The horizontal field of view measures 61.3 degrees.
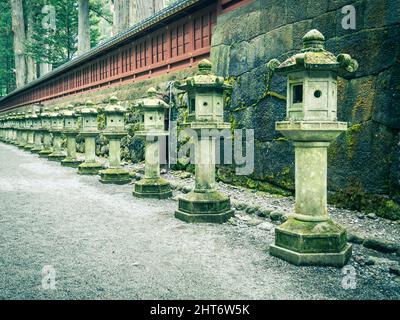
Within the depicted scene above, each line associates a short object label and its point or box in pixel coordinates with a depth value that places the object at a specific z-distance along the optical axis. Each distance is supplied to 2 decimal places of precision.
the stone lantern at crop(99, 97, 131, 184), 8.77
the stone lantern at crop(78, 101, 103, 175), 10.22
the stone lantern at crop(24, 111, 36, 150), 17.11
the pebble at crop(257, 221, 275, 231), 4.86
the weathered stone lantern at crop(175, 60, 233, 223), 5.29
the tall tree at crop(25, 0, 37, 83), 30.51
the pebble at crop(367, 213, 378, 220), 4.71
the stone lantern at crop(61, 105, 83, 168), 11.86
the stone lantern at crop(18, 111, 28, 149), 18.95
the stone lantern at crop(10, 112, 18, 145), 21.02
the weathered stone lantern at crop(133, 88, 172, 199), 7.09
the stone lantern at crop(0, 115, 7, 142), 24.95
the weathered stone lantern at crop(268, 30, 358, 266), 3.53
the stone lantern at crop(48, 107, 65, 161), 13.16
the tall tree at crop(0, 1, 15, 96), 34.53
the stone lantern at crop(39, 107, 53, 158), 14.40
